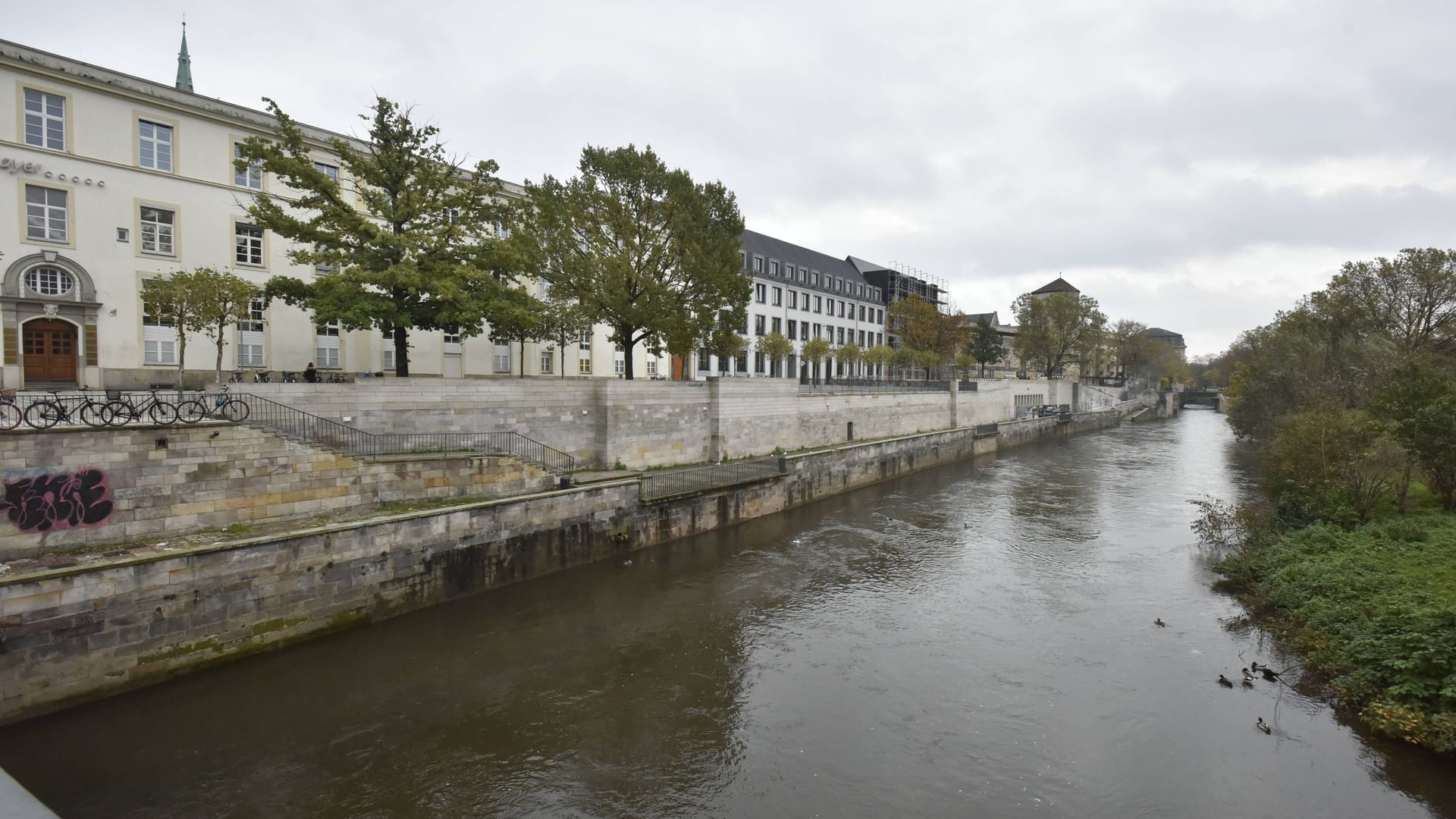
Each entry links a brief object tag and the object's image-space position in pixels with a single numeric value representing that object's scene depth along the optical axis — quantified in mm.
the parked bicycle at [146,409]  12508
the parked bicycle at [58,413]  11820
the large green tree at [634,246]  24656
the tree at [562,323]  25359
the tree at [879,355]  47844
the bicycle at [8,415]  11430
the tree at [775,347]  41469
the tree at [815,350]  44625
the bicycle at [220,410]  13367
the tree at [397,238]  18234
